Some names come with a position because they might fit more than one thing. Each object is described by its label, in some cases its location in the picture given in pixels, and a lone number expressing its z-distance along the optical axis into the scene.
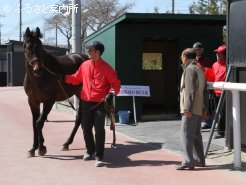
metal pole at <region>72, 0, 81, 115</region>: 15.82
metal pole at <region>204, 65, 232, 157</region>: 8.23
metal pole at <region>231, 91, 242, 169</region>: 7.42
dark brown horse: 8.17
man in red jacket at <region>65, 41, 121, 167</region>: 7.88
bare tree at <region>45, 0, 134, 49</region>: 55.19
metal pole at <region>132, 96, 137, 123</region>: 13.06
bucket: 12.92
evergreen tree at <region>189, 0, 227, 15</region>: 30.50
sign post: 13.08
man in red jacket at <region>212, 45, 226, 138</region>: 10.20
